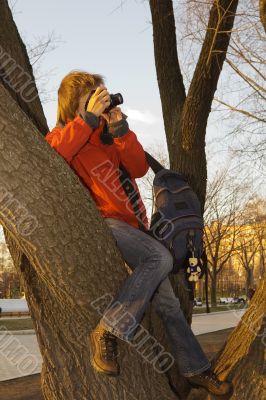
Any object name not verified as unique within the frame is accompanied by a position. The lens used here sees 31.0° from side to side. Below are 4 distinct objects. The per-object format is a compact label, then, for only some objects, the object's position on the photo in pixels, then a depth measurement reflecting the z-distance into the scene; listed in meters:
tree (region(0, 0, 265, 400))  2.05
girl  2.31
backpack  2.56
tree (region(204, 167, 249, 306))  31.55
